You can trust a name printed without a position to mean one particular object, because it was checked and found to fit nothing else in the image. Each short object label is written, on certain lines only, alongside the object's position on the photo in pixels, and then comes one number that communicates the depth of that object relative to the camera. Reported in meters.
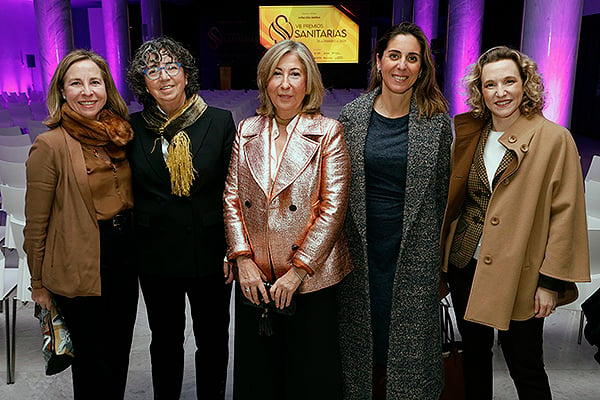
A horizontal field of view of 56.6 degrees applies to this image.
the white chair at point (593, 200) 3.57
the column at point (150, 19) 16.56
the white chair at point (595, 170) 4.32
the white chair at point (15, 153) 4.89
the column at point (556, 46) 5.35
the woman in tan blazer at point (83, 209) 2.11
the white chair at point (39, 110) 10.30
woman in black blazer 2.21
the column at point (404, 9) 17.28
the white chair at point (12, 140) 5.67
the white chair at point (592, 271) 3.02
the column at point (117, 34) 14.66
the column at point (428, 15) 14.65
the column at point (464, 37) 11.39
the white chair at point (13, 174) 4.15
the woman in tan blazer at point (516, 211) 2.03
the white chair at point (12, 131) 6.37
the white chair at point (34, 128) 6.50
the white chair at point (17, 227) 3.16
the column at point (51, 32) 8.27
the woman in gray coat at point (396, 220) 2.12
